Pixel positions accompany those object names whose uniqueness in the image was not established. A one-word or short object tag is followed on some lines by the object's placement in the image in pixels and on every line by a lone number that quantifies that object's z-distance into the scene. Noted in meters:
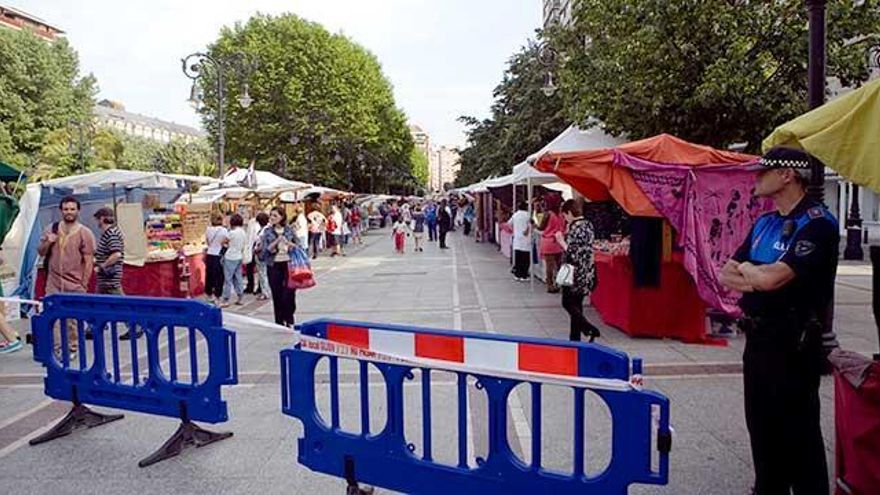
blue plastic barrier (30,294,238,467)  4.69
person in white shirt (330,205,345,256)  24.31
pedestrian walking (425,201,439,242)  33.41
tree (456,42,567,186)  25.44
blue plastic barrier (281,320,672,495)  2.97
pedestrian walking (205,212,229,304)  12.41
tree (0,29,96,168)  44.17
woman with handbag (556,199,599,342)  7.93
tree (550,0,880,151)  10.94
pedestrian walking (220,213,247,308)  12.12
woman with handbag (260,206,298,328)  8.98
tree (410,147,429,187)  109.28
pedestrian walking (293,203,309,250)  18.12
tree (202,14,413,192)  40.91
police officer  3.16
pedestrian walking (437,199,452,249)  27.78
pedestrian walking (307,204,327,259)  23.18
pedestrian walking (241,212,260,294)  12.80
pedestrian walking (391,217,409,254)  25.92
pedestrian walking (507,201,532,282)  15.40
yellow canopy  3.21
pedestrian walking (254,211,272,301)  11.61
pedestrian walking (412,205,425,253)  27.46
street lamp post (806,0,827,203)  6.75
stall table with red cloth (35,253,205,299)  11.62
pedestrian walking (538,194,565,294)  13.04
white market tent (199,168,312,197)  18.89
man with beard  7.58
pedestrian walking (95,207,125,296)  8.52
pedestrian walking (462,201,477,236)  40.62
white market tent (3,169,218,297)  10.59
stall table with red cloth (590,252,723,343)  8.54
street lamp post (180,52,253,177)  20.20
